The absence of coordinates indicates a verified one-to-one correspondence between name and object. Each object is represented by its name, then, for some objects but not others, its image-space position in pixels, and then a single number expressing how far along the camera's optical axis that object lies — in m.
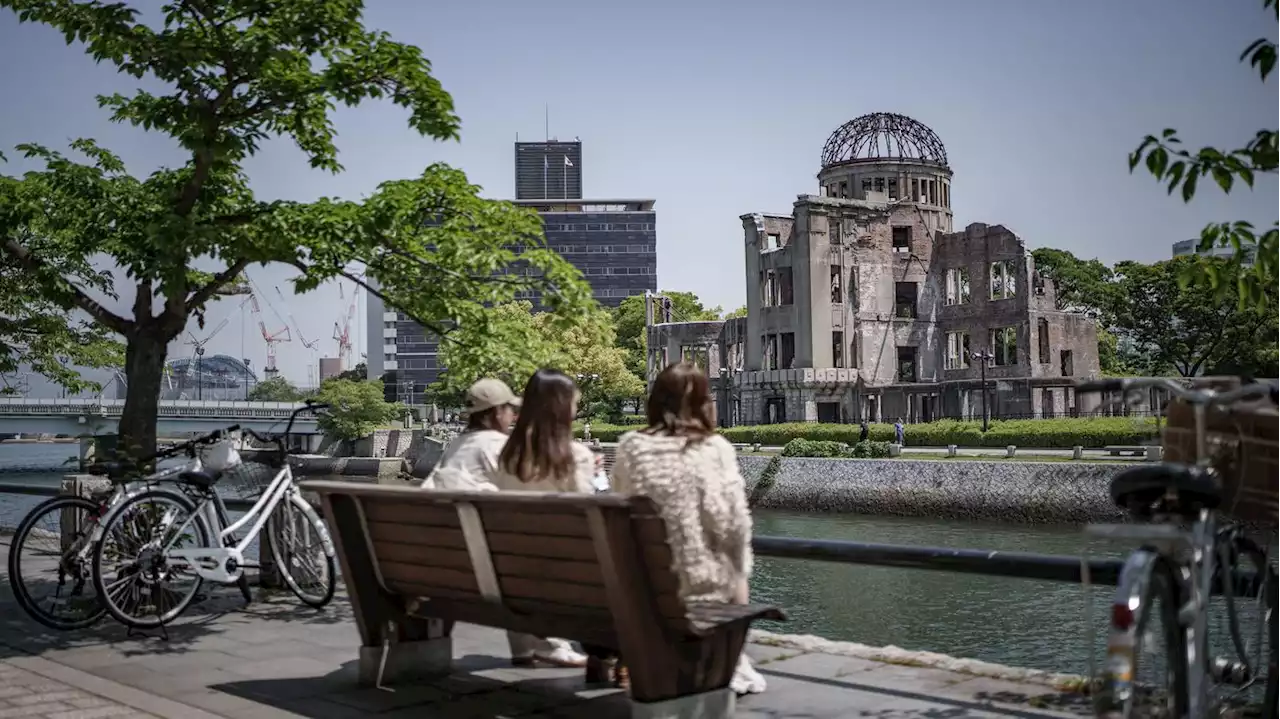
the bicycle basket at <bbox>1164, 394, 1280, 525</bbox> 4.13
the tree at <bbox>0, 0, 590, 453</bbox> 7.84
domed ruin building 60.31
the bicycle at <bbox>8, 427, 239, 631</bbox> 7.54
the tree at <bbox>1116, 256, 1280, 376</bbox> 63.25
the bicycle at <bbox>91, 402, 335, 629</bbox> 7.29
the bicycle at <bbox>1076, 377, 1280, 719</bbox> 3.54
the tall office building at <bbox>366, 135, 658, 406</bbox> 149.88
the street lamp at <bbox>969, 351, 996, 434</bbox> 54.59
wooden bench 4.54
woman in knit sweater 4.97
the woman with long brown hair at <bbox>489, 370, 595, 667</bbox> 5.68
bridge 81.19
